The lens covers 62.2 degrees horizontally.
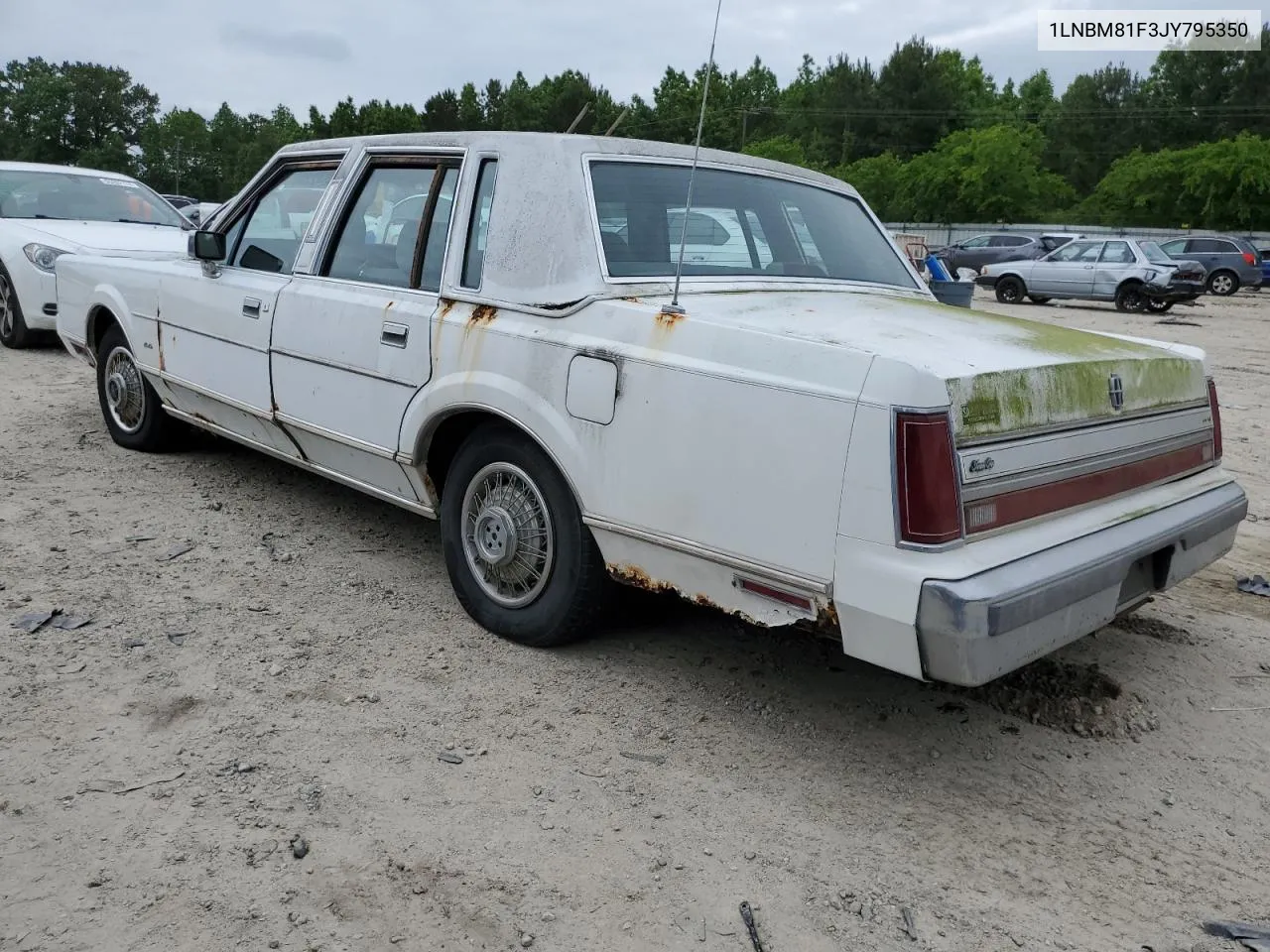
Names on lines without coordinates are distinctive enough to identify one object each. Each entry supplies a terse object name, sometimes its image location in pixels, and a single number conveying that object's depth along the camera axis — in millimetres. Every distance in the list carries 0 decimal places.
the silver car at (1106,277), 19141
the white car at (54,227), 8602
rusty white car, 2604
